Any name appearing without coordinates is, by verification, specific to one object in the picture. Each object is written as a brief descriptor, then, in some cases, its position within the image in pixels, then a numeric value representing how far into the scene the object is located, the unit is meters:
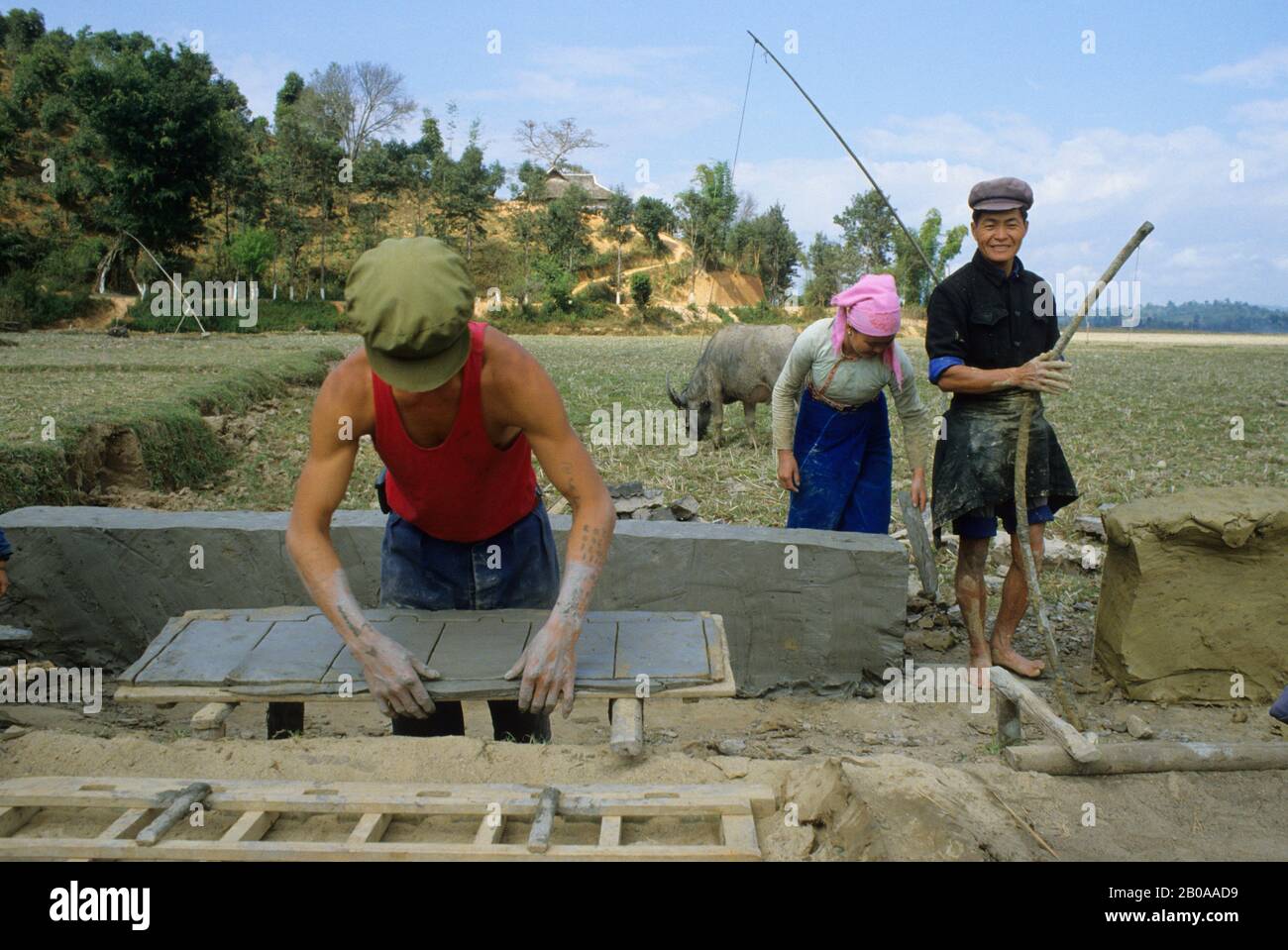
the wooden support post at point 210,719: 2.95
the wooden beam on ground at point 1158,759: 3.03
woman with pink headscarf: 4.35
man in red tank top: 2.47
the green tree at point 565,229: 43.72
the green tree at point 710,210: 41.00
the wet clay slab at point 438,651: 2.90
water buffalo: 10.23
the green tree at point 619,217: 45.22
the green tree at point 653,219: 46.12
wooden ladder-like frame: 2.26
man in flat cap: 4.19
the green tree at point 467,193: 40.38
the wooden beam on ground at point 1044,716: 2.98
